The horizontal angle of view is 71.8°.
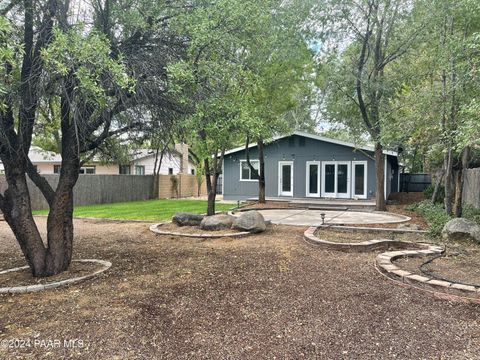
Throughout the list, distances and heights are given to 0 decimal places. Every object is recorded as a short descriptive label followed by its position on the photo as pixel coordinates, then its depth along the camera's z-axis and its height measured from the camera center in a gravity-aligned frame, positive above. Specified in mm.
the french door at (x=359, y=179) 16375 +138
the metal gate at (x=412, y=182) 21672 -20
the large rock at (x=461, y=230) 6480 -966
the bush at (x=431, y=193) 15238 -526
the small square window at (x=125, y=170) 22903 +808
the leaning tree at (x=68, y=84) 3445 +1098
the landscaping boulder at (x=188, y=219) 8695 -973
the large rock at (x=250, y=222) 7742 -962
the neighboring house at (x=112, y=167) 22281 +1090
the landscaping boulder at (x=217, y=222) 7973 -978
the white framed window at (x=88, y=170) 22352 +838
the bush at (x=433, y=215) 7344 -965
